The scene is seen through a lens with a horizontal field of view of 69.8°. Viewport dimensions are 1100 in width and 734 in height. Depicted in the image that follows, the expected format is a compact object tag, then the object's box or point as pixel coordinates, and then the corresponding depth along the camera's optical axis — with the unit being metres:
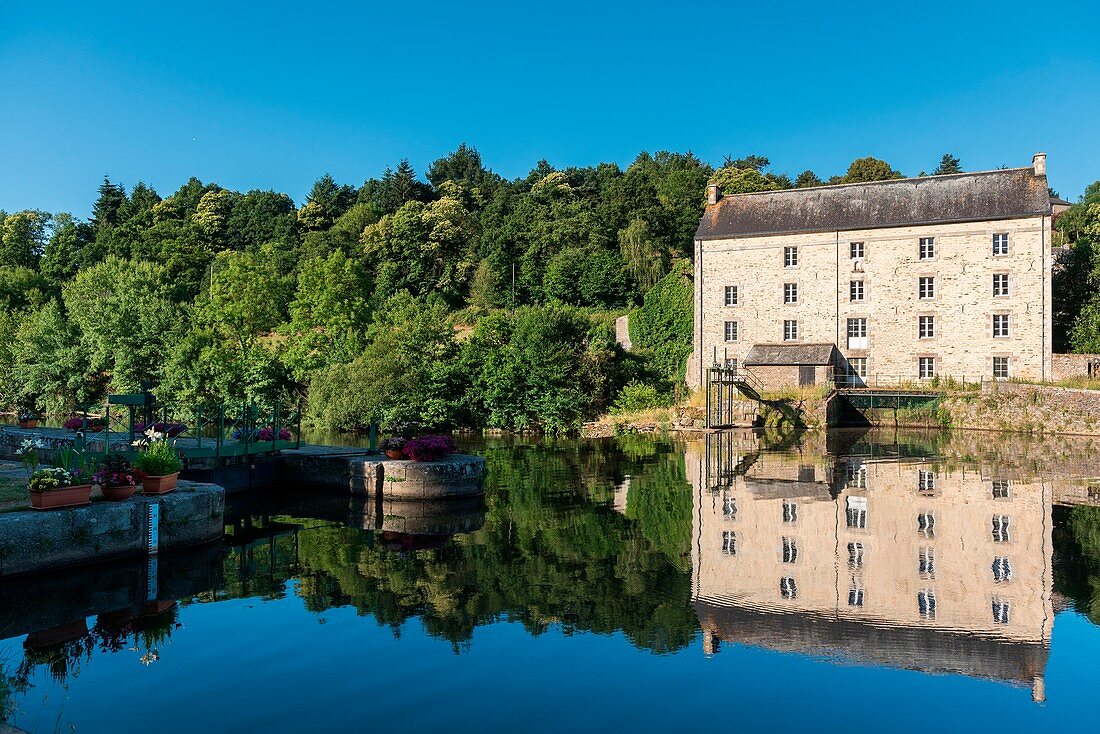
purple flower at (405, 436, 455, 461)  17.58
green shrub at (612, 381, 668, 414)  37.84
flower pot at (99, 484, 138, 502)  12.22
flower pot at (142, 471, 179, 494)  12.94
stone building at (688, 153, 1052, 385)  36.28
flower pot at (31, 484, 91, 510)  11.29
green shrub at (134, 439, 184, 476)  13.02
